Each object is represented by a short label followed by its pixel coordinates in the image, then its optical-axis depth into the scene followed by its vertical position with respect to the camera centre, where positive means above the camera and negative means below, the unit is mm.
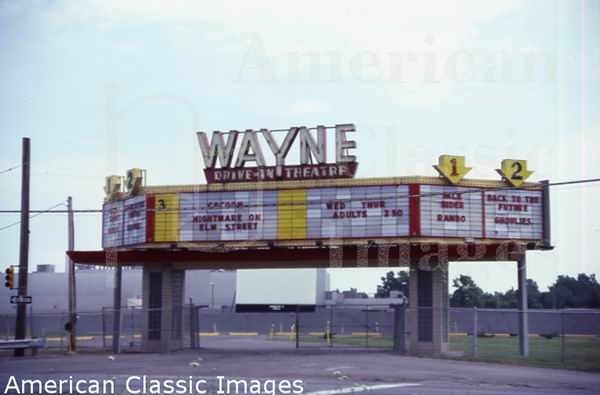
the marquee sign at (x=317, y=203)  35188 +3197
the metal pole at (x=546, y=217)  36031 +2590
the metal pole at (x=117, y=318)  38844 -1867
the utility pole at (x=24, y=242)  38469 +1602
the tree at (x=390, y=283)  108512 -700
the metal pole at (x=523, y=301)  35188 -998
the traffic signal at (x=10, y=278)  38094 -35
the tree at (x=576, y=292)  78988 -1384
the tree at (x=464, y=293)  92625 -1656
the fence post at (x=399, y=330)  35562 -2180
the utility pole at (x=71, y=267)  42906 +513
